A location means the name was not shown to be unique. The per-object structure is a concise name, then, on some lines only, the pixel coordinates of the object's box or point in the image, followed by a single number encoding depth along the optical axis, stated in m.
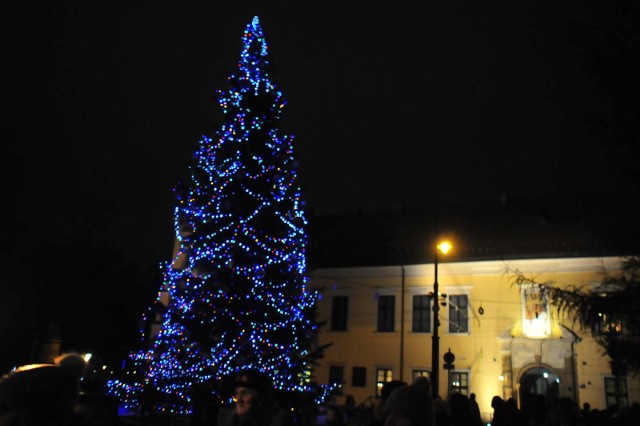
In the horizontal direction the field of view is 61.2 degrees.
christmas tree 12.34
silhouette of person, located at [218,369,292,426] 4.53
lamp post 18.30
